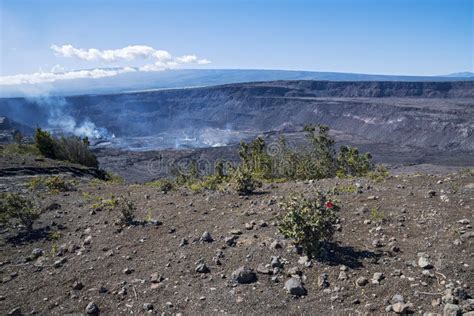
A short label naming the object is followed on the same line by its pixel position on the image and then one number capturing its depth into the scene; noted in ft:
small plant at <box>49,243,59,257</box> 27.92
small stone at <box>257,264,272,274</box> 20.86
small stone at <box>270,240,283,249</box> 23.15
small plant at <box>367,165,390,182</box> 37.19
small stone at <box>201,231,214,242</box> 25.93
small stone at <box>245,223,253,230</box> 27.45
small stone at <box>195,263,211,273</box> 22.00
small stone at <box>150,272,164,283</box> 21.80
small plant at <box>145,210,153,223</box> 31.79
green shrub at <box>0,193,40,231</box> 32.68
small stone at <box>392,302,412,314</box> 16.55
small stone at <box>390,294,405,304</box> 17.15
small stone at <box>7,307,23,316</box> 20.45
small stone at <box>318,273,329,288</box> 19.18
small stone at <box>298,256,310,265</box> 21.16
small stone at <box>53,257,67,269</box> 25.76
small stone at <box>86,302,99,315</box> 19.76
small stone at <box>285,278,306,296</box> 18.89
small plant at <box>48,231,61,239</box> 30.94
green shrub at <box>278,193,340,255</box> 21.59
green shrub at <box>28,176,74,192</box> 48.98
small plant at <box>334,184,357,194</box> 33.63
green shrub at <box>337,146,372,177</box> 74.38
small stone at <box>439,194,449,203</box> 27.40
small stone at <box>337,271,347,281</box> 19.44
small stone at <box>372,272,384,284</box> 18.86
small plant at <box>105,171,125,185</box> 82.74
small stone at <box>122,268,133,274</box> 23.36
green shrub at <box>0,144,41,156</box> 100.07
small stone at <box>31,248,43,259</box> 27.91
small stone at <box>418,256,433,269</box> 19.36
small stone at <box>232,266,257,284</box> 20.39
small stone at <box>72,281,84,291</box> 22.30
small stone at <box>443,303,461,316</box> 15.64
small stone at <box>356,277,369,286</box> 18.80
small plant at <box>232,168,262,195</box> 36.96
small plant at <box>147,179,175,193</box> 43.29
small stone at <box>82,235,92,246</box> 28.68
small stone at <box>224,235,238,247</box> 24.90
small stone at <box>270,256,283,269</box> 21.13
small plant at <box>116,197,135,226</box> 31.32
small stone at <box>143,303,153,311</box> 19.32
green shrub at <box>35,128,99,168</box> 103.35
